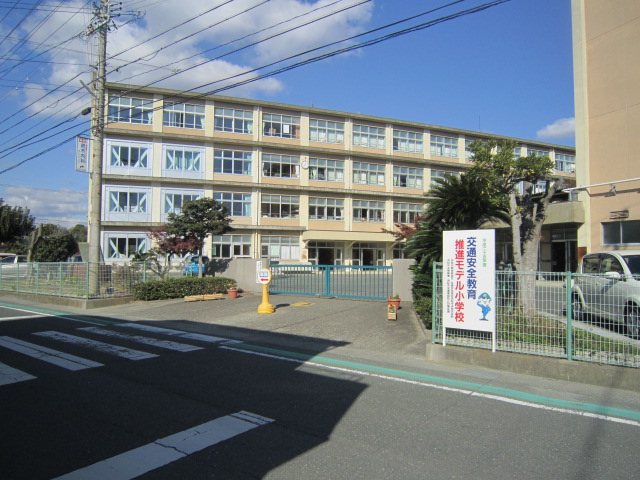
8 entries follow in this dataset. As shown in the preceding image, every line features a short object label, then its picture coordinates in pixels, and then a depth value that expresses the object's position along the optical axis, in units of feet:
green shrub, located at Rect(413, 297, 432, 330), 32.71
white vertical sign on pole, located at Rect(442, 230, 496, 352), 24.46
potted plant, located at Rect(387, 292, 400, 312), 38.27
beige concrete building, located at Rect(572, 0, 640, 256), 59.57
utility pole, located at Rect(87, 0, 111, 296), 58.39
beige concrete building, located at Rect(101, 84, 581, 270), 121.08
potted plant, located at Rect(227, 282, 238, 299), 57.47
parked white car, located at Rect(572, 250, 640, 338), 21.58
